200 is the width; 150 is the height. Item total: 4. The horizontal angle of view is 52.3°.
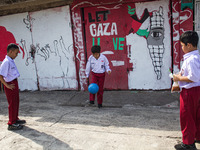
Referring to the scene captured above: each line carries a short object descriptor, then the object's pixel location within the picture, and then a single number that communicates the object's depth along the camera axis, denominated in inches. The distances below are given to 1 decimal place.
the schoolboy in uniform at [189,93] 114.8
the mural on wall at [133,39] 237.1
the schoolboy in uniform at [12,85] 163.5
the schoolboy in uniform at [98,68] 206.2
